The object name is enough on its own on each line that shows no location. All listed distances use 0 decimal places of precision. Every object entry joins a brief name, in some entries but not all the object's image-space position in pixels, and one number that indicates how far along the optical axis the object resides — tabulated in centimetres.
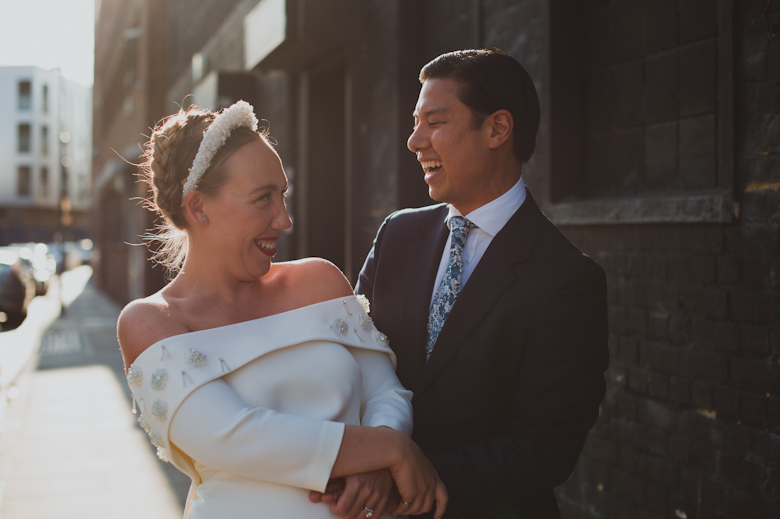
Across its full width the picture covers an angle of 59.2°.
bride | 181
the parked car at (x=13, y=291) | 1633
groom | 202
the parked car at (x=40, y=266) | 2228
